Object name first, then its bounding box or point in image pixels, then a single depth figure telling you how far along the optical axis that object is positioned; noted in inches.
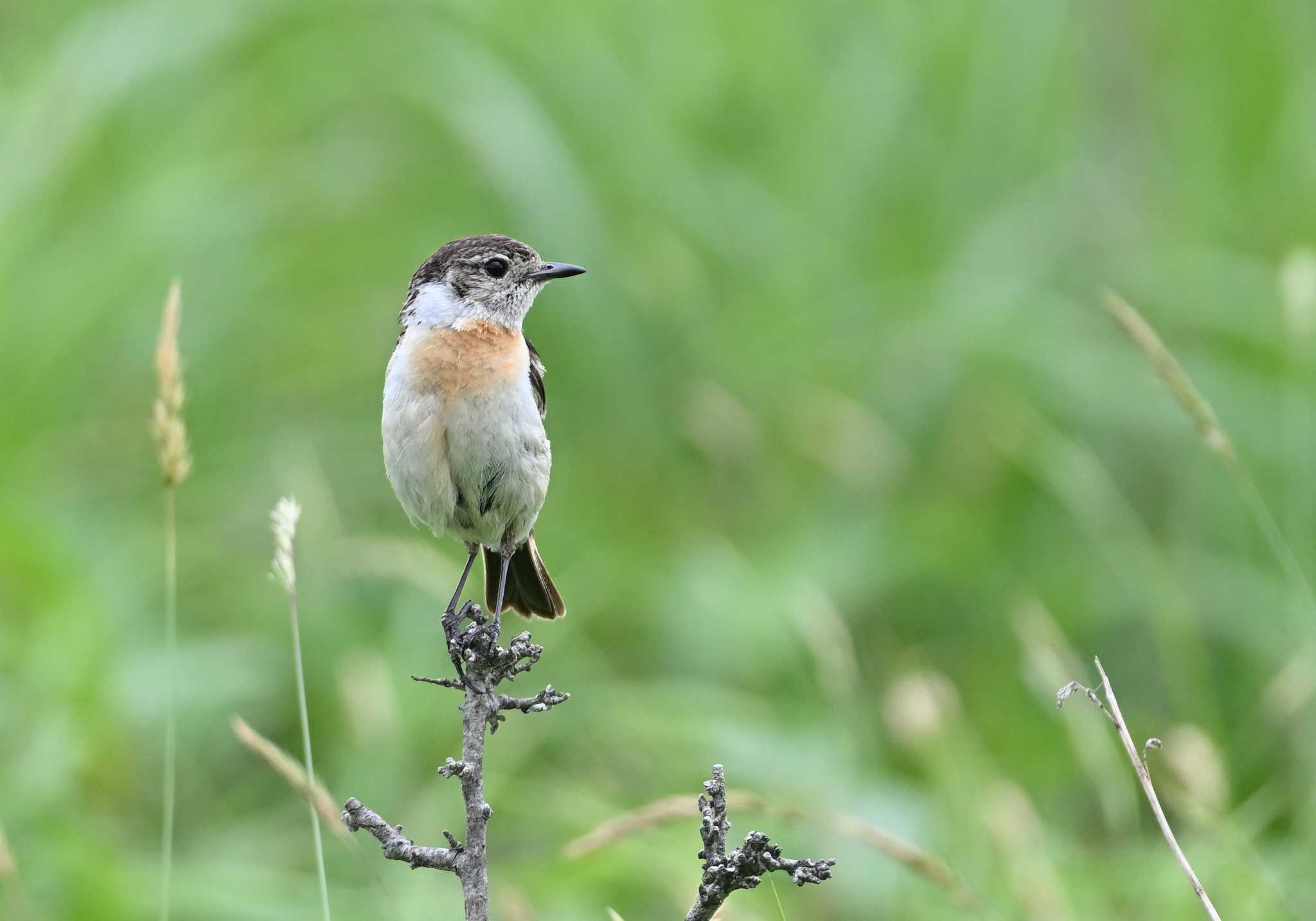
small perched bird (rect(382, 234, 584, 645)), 250.4
